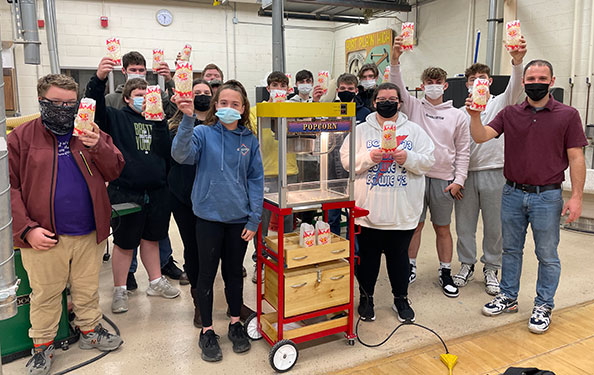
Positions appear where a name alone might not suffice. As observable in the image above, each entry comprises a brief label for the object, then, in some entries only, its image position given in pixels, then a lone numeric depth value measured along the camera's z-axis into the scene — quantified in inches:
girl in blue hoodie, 91.4
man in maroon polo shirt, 105.3
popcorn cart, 92.4
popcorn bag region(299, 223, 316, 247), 94.9
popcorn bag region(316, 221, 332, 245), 96.9
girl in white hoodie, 105.8
